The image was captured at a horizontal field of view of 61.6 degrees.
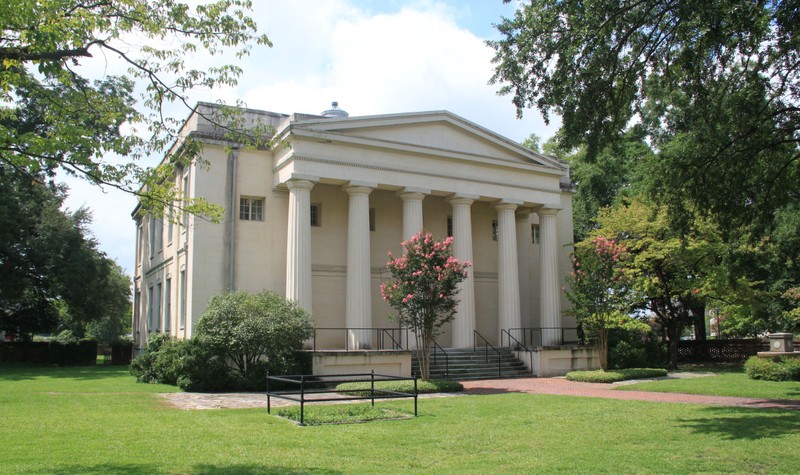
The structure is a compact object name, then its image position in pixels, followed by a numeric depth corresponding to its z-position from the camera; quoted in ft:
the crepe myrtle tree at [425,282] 70.08
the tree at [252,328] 68.54
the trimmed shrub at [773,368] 73.97
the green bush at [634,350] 94.27
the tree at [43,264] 120.57
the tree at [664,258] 93.81
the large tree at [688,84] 41.75
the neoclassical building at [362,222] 85.30
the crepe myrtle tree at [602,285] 81.76
